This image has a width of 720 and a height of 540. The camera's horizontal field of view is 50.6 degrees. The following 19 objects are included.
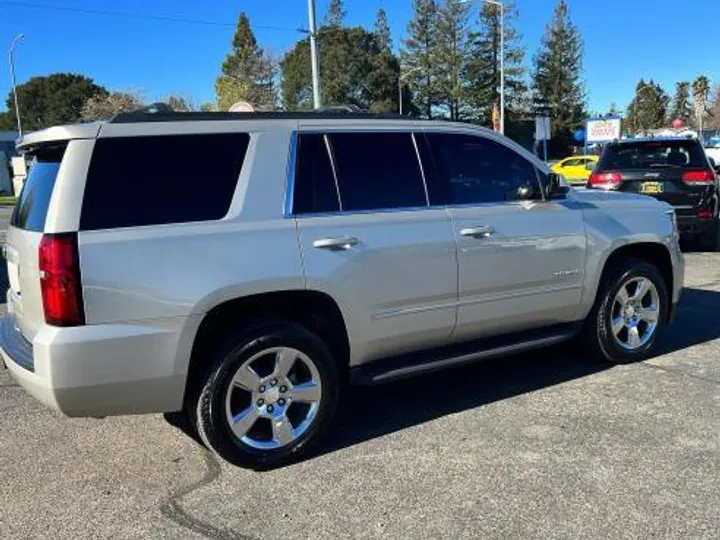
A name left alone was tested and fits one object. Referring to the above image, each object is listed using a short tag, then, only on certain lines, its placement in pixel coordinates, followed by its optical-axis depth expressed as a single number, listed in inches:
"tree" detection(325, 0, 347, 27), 2847.0
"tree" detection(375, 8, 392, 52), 3000.7
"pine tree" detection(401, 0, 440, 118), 2906.0
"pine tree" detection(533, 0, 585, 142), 3041.3
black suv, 424.8
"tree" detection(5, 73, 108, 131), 3636.8
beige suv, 143.0
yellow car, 1344.7
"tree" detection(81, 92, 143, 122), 2266.2
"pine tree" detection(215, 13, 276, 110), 2561.5
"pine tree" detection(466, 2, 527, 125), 2844.5
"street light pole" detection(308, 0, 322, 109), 818.8
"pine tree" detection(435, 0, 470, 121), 2815.0
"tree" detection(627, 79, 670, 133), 4158.5
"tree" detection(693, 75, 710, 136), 4041.3
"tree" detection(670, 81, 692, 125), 4643.2
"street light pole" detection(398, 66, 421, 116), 2679.6
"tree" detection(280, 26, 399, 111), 2696.9
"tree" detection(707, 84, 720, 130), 4015.8
